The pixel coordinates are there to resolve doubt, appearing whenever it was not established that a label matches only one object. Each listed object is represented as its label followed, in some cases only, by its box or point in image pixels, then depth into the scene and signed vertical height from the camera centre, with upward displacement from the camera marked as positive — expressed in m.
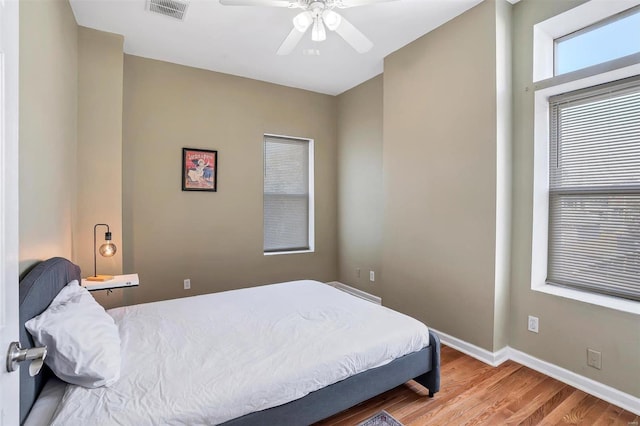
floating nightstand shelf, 2.52 -0.62
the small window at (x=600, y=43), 2.06 +1.21
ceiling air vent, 2.50 +1.67
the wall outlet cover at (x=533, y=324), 2.43 -0.88
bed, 1.30 -0.83
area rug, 1.82 -1.24
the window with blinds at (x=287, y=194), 4.23 +0.23
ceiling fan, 1.91 +1.26
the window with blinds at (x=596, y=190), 2.06 +0.16
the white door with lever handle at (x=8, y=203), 0.73 +0.01
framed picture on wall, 3.61 +0.48
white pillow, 1.34 -0.62
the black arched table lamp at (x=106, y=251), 2.64 -0.36
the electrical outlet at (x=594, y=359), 2.09 -0.99
